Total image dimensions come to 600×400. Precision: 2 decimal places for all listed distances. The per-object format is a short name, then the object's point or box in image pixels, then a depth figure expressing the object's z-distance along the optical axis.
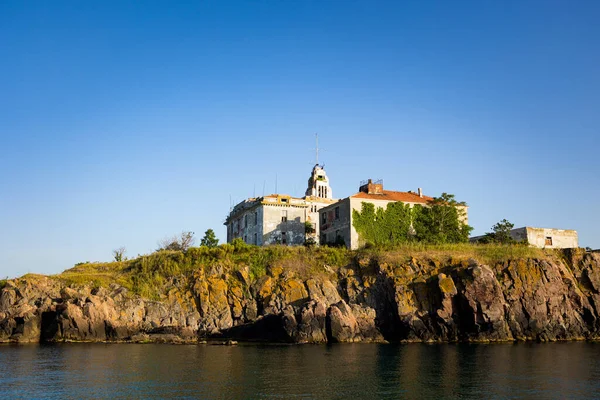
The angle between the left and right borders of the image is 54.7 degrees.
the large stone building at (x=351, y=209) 87.12
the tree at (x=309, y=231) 98.38
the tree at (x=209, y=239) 99.75
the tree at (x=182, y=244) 102.05
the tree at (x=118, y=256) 94.74
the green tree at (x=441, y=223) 87.62
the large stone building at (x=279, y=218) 98.19
